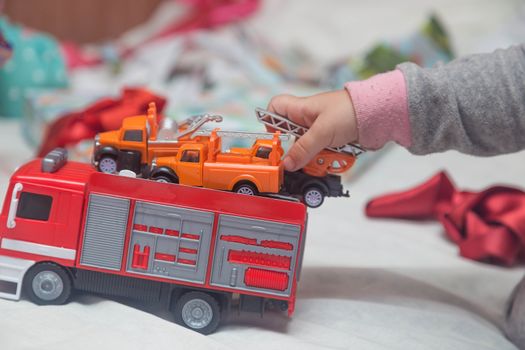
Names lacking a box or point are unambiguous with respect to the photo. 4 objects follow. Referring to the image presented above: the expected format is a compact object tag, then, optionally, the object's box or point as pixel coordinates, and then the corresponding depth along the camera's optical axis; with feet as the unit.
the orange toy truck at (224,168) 2.37
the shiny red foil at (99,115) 3.90
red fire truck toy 2.30
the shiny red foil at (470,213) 3.65
